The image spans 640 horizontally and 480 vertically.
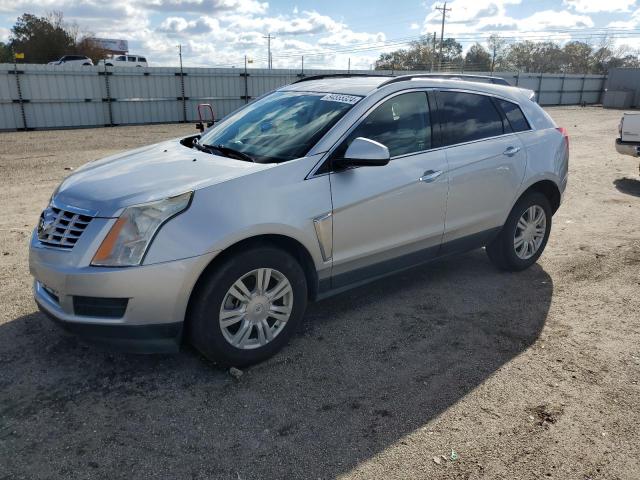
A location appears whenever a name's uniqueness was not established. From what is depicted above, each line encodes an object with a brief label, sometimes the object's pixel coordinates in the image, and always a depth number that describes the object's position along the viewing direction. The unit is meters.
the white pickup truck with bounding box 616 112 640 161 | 9.66
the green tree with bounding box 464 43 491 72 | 66.09
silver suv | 2.96
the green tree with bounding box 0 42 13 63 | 49.41
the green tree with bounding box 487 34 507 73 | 61.38
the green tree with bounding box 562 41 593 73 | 66.94
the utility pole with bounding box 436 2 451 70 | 61.04
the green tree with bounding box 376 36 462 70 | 66.71
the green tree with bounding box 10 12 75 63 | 45.91
